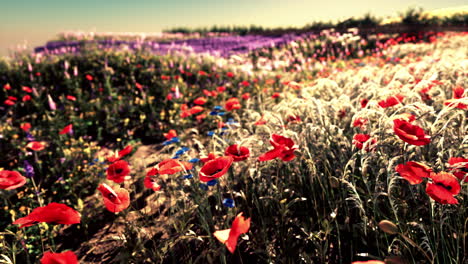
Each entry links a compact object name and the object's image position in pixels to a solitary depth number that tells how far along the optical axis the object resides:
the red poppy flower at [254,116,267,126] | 2.25
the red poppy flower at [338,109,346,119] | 2.35
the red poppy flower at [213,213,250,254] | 0.90
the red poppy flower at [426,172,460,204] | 0.96
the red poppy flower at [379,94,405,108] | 1.70
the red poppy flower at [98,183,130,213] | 1.18
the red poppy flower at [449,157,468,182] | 1.22
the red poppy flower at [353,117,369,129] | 1.80
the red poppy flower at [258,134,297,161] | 1.24
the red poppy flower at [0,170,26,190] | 1.30
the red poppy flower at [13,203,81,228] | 0.99
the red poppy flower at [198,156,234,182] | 1.20
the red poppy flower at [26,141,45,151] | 2.32
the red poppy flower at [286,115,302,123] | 2.36
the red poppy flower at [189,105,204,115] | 2.74
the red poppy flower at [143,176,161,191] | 1.63
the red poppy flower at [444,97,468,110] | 1.31
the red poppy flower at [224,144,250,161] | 1.42
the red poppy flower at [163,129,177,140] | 2.48
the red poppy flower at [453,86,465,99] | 1.78
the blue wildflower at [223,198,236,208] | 1.64
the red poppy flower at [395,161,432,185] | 1.06
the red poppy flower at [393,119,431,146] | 1.12
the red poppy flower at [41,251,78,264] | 0.93
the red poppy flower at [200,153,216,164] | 1.55
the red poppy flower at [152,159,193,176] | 1.32
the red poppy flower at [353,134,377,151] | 1.46
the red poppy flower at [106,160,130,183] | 1.48
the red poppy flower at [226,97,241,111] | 2.56
